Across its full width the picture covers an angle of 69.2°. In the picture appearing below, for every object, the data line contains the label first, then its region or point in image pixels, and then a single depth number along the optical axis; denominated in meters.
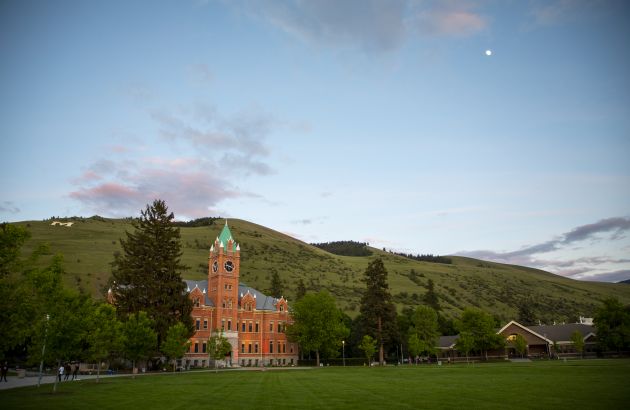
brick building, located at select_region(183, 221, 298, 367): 93.94
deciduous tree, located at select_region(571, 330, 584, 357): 87.12
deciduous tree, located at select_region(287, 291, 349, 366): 94.75
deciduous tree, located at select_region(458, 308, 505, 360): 94.19
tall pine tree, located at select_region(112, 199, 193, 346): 69.44
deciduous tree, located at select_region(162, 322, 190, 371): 62.91
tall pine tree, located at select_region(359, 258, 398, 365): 91.75
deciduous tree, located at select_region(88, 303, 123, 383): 46.06
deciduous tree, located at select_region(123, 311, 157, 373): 56.38
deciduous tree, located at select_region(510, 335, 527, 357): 92.88
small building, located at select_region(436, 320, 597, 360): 94.44
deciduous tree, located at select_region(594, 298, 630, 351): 80.35
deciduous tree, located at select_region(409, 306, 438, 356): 99.32
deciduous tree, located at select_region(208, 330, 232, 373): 74.25
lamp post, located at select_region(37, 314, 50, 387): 34.34
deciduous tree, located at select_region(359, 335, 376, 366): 83.94
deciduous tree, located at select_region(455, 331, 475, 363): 91.00
